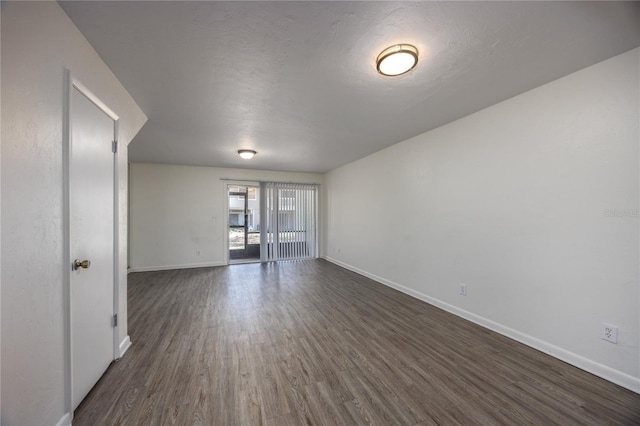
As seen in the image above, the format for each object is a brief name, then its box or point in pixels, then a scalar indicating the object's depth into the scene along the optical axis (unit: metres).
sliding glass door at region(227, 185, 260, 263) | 7.07
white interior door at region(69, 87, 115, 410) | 1.50
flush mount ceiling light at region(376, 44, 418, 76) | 1.66
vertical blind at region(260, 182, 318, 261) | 6.33
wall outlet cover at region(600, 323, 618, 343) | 1.81
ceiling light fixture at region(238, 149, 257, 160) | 4.25
